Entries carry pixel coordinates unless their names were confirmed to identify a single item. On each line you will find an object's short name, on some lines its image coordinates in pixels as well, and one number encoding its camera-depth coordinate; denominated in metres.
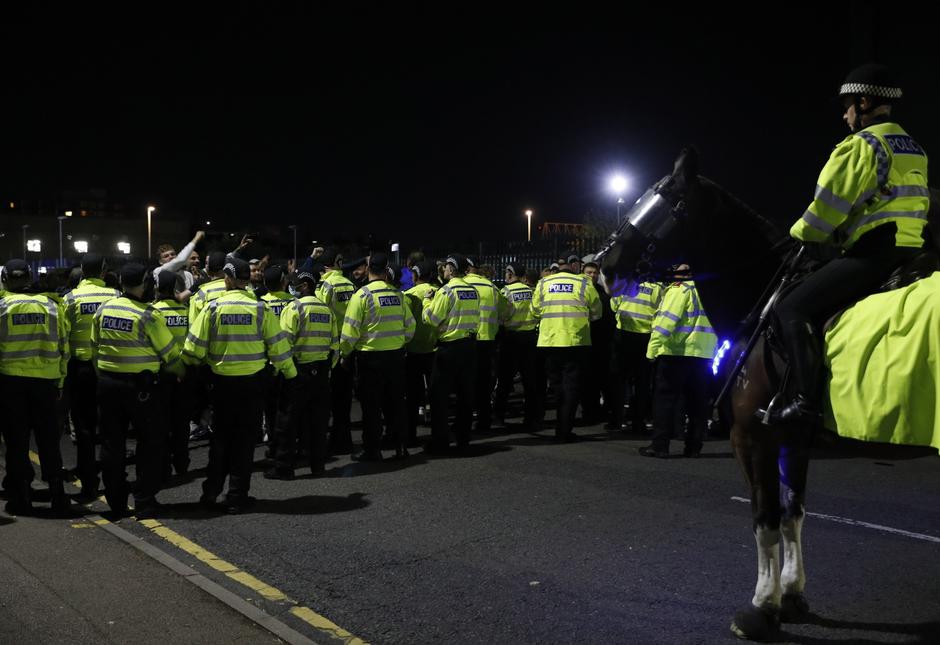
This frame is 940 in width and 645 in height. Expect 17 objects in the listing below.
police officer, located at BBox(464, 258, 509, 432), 11.91
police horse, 4.99
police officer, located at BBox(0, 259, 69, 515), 7.92
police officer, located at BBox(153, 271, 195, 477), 9.44
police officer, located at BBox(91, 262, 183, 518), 7.63
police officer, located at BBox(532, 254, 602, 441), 11.36
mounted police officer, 4.41
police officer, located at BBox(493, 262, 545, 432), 12.84
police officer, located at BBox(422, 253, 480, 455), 10.73
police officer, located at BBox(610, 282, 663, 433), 12.08
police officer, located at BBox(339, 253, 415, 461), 10.05
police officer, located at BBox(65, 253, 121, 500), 8.63
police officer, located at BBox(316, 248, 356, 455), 11.09
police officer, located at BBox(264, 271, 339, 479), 9.38
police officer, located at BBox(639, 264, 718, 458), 10.35
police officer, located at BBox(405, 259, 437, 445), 11.59
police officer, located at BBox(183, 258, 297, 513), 7.89
